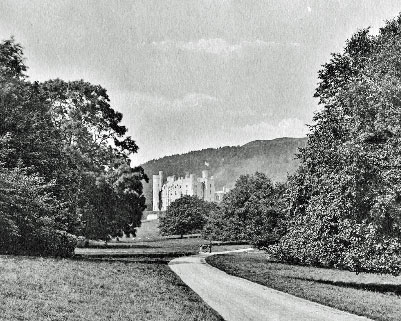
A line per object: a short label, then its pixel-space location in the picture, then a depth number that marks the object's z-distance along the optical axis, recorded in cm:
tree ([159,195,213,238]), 10919
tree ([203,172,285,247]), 4566
